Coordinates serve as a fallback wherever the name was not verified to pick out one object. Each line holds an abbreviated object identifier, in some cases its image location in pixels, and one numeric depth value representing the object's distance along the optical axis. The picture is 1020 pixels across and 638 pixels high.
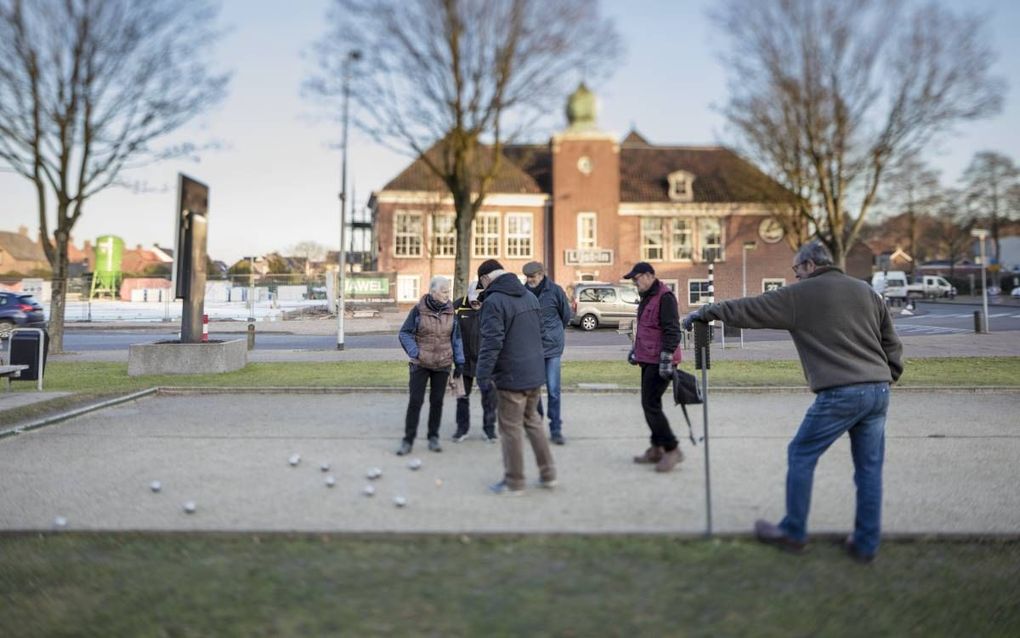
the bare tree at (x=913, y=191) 27.31
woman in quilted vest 7.04
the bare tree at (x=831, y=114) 24.20
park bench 10.52
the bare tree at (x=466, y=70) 20.44
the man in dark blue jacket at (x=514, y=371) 5.50
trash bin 11.27
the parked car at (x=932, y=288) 58.29
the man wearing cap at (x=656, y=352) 6.21
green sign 38.56
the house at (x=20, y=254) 99.79
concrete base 13.71
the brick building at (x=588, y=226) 45.34
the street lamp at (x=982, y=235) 24.42
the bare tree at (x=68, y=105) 16.88
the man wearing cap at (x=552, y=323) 7.68
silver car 28.80
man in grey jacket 4.27
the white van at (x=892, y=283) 48.69
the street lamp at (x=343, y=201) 21.16
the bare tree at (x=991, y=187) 57.34
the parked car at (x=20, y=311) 24.20
